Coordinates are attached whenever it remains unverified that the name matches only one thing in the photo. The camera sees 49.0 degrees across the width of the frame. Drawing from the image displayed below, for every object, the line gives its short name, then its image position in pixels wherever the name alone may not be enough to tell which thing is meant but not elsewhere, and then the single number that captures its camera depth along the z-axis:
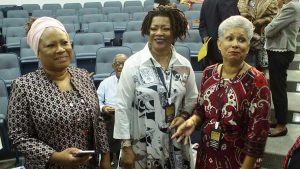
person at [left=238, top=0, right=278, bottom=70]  3.01
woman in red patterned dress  1.43
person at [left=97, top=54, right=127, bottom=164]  2.95
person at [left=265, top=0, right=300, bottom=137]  2.65
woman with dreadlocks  1.62
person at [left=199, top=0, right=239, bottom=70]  2.82
